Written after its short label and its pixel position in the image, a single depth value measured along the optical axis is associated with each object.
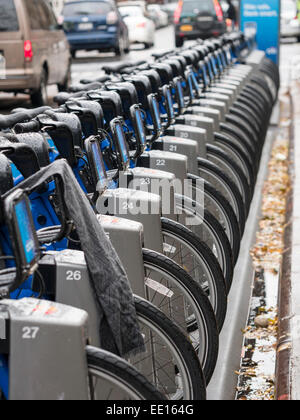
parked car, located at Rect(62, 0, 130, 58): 23.70
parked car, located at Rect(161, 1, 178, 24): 54.22
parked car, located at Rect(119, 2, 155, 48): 31.81
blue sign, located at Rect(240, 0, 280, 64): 15.56
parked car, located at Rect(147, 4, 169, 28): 47.78
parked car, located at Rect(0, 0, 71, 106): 12.90
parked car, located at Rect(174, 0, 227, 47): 27.25
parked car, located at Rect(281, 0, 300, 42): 32.66
